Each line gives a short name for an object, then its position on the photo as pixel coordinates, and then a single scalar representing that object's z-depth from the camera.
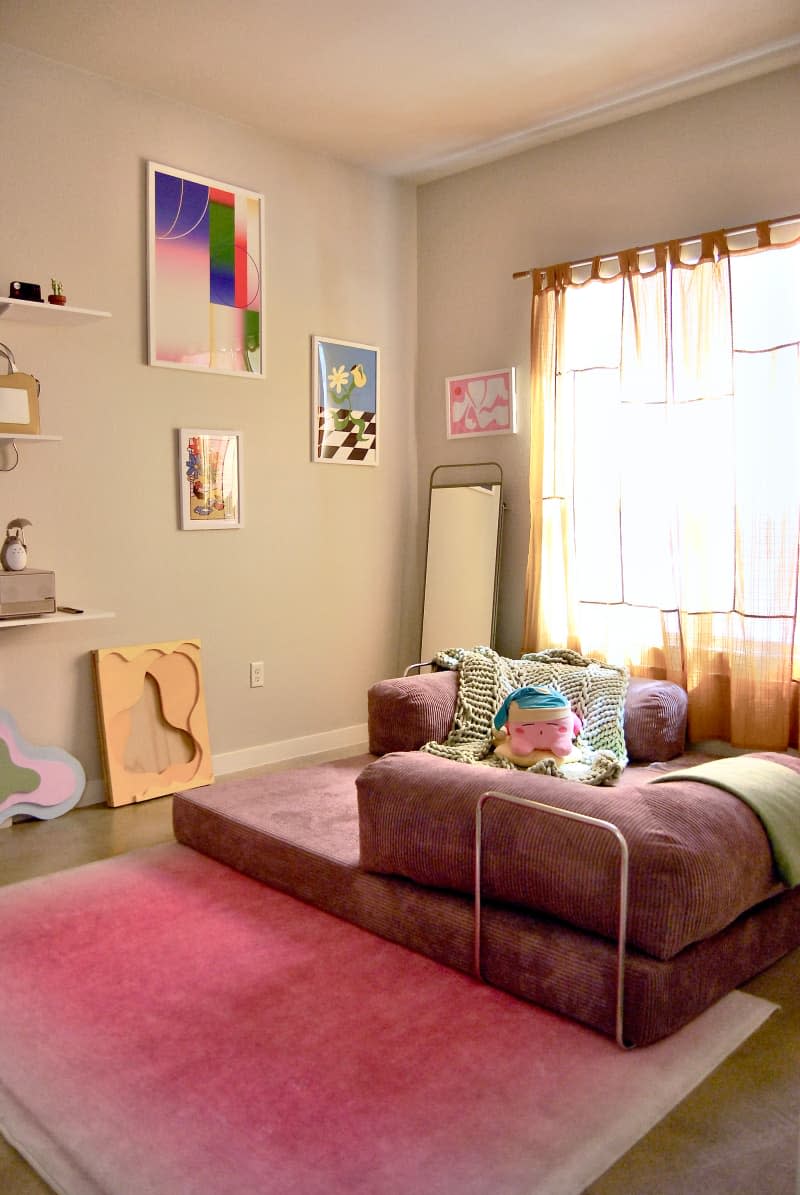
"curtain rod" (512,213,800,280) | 3.59
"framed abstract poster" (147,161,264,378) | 4.02
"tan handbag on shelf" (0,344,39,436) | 3.45
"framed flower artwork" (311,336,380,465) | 4.70
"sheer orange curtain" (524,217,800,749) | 3.66
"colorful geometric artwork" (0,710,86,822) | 3.65
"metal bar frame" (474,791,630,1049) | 2.07
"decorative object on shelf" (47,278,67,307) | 3.55
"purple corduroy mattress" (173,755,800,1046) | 2.14
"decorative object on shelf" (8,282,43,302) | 3.44
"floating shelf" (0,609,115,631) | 3.47
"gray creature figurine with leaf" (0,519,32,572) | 3.56
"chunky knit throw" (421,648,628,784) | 3.44
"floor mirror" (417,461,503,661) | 4.71
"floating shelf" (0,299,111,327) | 3.44
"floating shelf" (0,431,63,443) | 3.41
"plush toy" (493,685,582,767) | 3.20
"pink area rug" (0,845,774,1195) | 1.75
